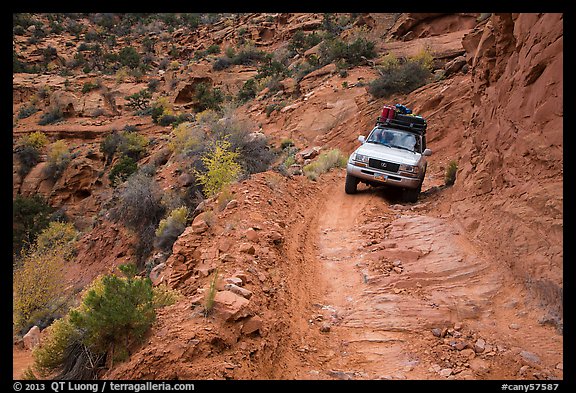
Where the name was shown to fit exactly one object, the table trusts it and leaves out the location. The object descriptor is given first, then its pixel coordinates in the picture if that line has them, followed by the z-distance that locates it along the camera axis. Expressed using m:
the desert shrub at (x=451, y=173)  10.46
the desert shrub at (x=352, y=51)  24.06
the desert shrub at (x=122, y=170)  22.06
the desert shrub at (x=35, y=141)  28.27
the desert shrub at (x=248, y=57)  38.81
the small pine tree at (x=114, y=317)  4.07
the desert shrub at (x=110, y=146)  26.17
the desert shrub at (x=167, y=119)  29.19
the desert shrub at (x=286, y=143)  18.50
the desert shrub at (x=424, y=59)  19.50
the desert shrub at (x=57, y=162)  25.70
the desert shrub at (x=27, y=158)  26.82
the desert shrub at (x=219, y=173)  11.22
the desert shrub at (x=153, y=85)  38.69
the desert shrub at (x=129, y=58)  44.47
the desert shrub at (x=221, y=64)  37.72
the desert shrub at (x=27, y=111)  34.62
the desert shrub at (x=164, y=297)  4.86
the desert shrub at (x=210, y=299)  4.43
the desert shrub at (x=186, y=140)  17.70
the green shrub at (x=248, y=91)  30.48
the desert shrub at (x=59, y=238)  16.17
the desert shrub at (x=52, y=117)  32.69
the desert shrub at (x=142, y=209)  13.77
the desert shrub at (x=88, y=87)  36.20
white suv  9.56
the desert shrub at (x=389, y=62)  19.92
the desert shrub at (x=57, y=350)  4.40
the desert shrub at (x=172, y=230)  10.59
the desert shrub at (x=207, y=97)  31.28
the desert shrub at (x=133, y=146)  25.30
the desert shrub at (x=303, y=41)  33.03
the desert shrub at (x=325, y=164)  12.80
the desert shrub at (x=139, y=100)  34.53
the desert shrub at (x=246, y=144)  14.18
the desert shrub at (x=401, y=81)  18.33
